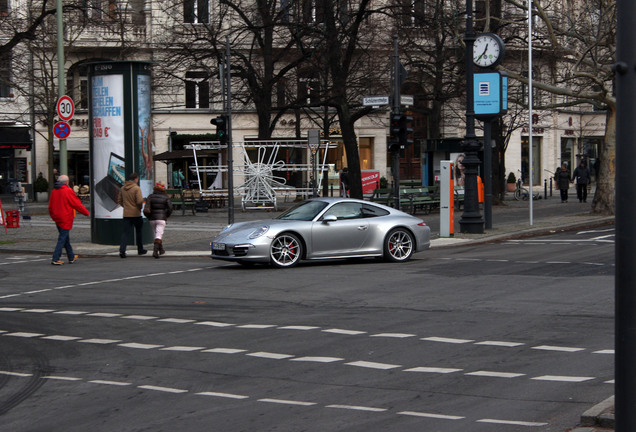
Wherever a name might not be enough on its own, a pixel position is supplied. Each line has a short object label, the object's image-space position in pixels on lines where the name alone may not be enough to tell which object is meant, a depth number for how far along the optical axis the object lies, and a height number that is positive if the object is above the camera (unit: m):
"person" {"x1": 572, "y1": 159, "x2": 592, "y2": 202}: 41.25 -0.32
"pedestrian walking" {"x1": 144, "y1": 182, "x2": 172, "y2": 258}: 20.09 -0.78
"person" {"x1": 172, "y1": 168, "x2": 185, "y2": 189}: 47.68 -0.09
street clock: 24.77 +3.41
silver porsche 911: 16.78 -1.15
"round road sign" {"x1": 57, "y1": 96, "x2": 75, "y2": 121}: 22.47 +1.73
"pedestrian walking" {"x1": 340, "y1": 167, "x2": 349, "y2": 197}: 44.12 -0.36
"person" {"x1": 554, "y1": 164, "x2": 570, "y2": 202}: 42.56 -0.46
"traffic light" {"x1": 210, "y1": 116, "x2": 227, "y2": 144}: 25.73 +1.41
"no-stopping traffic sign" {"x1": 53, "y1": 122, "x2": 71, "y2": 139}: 22.52 +1.20
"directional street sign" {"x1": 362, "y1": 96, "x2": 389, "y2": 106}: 24.62 +2.01
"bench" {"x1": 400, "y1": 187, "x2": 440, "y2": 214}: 34.66 -0.96
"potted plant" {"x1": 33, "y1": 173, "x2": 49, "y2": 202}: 48.72 -0.54
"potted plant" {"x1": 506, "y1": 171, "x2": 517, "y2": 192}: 57.62 -0.62
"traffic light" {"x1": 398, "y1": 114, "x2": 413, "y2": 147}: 24.28 +1.16
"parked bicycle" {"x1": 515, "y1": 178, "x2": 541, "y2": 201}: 46.34 -1.11
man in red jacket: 19.00 -0.63
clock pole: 23.67 +0.35
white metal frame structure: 37.28 -0.30
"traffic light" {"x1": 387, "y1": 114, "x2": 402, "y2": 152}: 24.31 +1.09
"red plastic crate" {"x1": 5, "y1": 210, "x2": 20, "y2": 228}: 27.33 -1.24
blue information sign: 24.73 +2.16
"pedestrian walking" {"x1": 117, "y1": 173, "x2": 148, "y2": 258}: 20.41 -0.63
